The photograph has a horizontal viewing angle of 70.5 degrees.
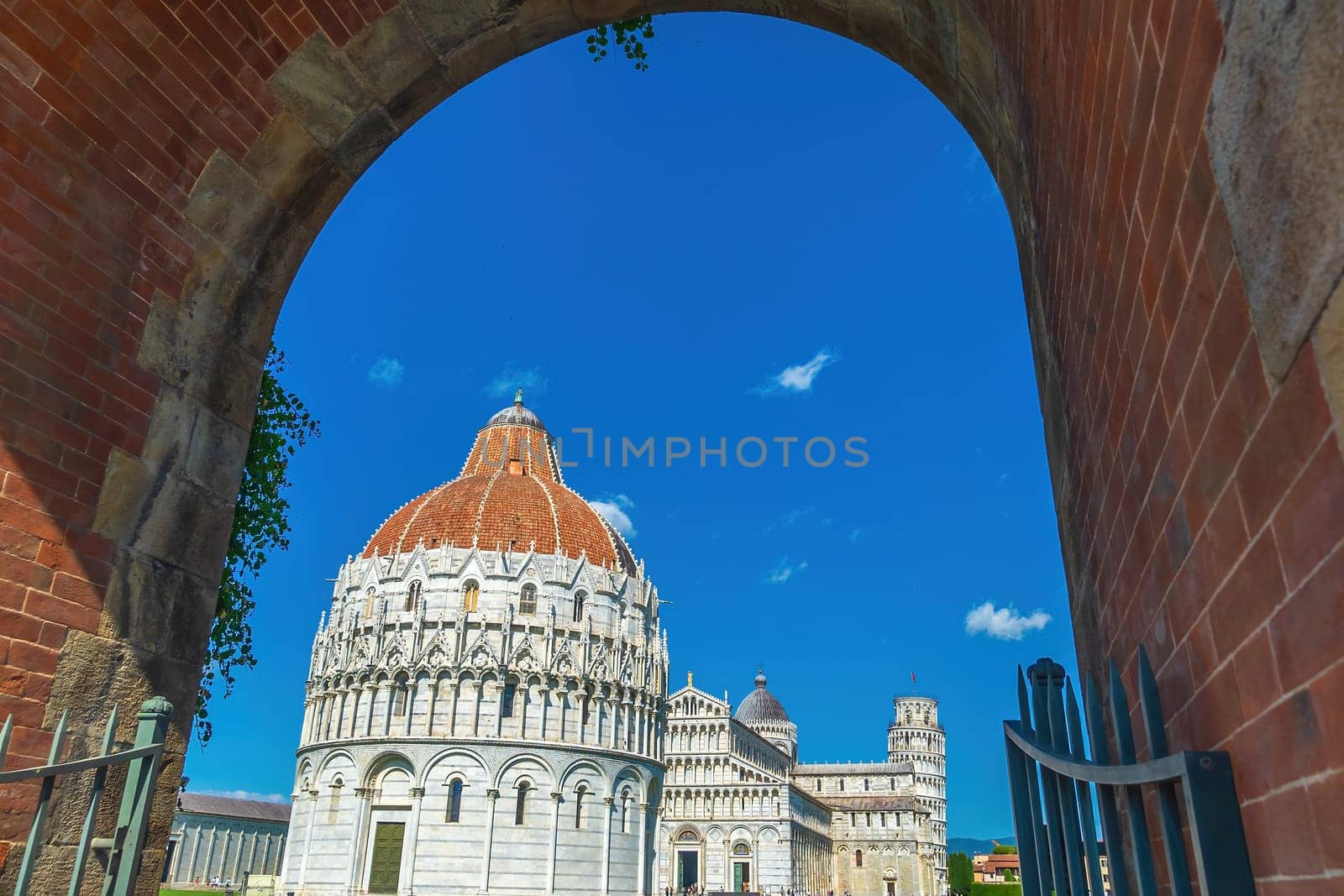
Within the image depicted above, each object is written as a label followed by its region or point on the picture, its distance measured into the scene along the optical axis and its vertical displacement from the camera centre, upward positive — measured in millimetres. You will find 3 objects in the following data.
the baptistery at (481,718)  39188 +6232
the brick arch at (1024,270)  1299 +1565
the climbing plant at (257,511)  10164 +3635
